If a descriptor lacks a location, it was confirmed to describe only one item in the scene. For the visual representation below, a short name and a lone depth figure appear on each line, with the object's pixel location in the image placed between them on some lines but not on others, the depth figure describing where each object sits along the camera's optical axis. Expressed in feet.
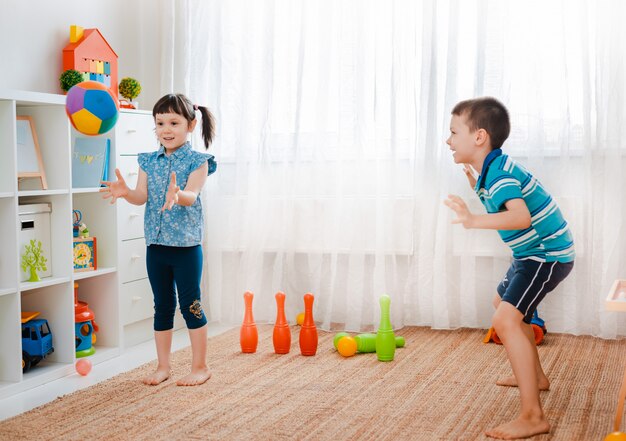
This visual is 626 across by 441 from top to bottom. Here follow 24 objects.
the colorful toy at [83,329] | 9.87
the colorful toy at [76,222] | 10.12
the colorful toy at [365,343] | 9.86
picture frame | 9.09
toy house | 10.48
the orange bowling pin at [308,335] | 9.65
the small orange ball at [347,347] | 9.65
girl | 8.51
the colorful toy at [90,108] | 8.00
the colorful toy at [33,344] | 9.04
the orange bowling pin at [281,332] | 9.82
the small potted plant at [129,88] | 11.20
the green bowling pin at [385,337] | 9.37
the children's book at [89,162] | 10.09
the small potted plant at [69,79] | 10.19
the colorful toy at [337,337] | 9.95
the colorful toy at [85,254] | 9.94
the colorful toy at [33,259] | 9.09
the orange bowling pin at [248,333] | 9.96
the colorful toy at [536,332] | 10.07
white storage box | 9.10
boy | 6.68
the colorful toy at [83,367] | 9.19
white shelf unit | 8.61
